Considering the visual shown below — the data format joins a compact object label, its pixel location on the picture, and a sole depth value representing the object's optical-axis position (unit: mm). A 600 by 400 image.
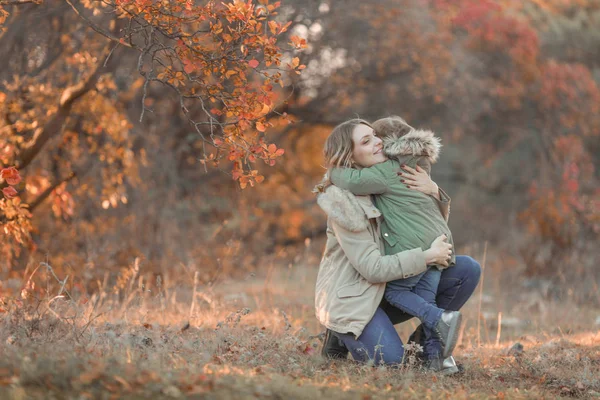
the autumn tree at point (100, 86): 7777
